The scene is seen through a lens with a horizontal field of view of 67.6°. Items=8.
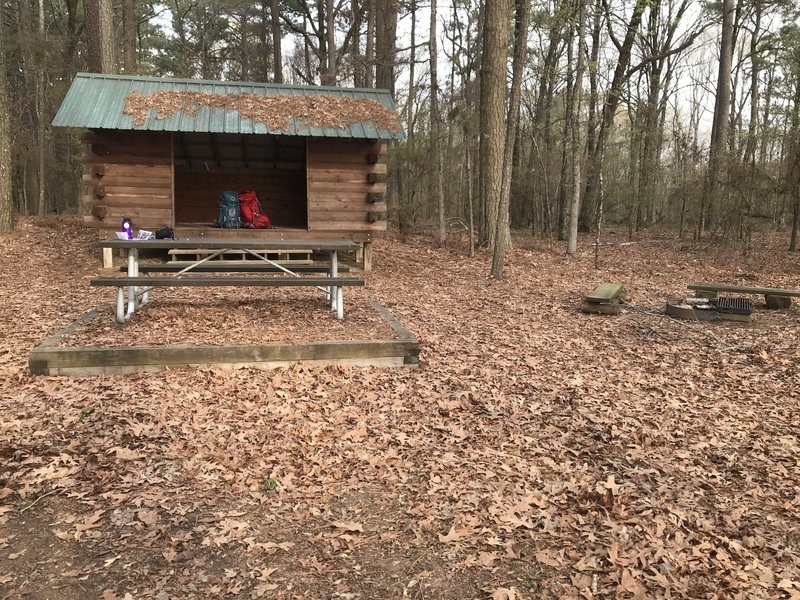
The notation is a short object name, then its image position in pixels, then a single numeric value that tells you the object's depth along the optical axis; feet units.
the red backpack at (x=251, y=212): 39.88
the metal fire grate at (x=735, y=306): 25.09
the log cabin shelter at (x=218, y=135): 34.14
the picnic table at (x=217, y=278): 18.66
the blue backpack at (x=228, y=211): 38.68
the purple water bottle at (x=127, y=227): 25.17
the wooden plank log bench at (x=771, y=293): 27.09
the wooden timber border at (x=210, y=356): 15.87
